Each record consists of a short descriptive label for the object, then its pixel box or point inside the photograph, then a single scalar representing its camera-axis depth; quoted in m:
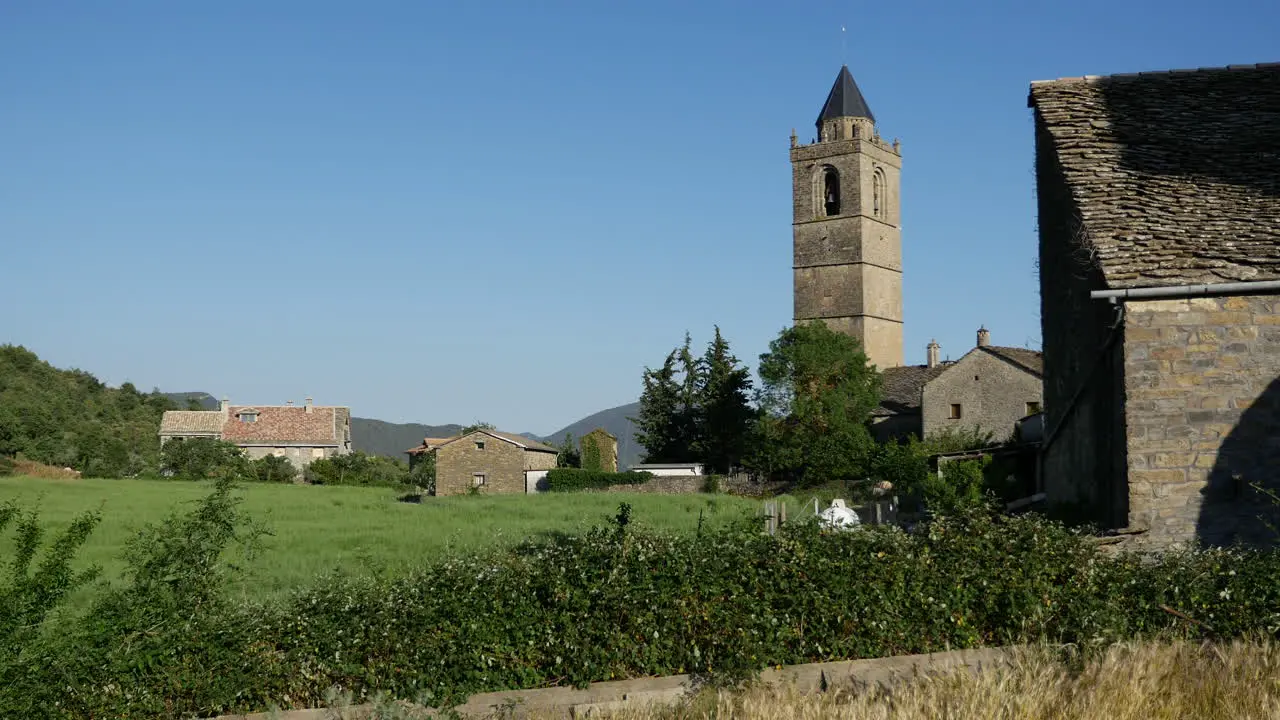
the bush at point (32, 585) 8.56
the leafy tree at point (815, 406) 53.22
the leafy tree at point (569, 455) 68.69
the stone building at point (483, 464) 61.97
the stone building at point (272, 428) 87.44
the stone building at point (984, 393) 54.03
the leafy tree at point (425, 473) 71.06
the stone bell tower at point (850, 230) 78.12
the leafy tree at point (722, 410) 64.06
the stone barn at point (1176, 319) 12.15
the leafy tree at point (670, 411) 67.06
